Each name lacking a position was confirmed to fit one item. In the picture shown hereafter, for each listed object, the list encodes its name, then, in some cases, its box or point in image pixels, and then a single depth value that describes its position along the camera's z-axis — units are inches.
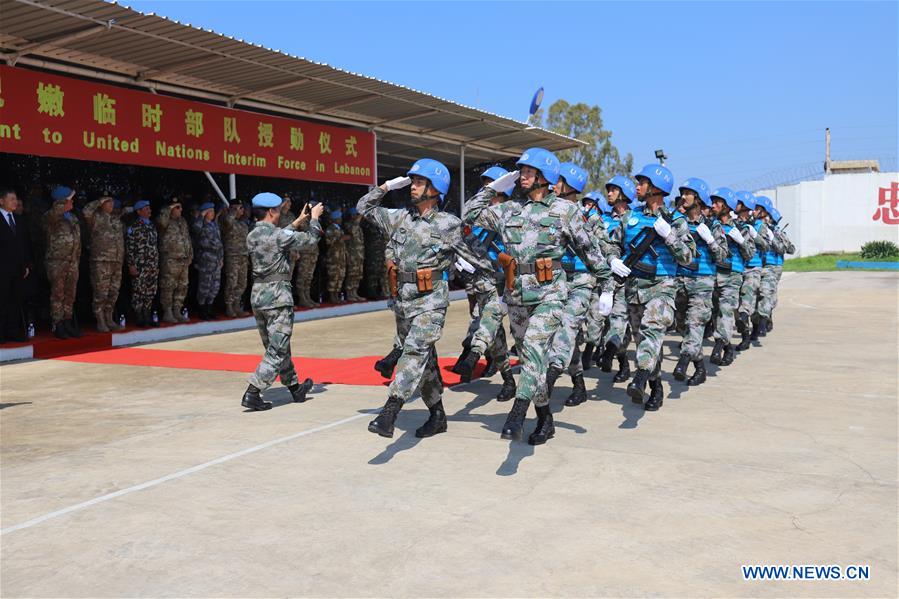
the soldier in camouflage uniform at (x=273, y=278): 273.6
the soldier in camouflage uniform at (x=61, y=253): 421.1
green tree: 2130.9
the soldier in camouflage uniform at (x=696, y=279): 309.3
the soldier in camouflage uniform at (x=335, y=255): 619.2
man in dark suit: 396.8
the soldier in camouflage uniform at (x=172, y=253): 482.9
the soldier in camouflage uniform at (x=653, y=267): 263.9
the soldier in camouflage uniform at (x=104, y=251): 442.6
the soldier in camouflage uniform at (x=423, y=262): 216.4
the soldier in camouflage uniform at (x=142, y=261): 469.4
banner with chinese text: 399.9
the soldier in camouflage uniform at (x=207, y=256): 511.5
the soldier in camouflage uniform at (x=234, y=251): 527.8
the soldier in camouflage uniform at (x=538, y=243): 213.0
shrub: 1425.9
